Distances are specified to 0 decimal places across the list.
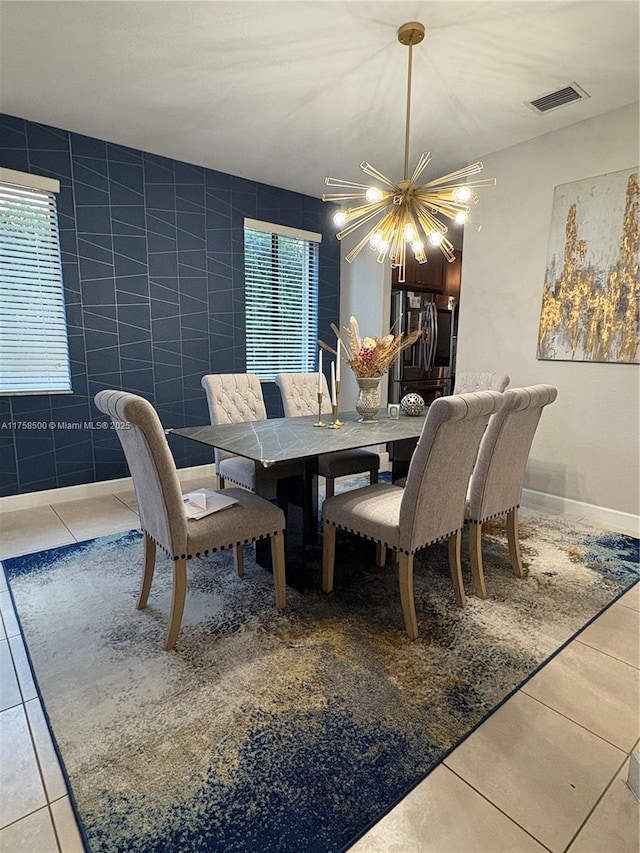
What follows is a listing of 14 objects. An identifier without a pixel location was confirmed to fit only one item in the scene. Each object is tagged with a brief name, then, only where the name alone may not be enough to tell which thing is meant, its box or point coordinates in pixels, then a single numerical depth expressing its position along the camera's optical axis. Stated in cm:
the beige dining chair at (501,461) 213
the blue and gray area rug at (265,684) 124
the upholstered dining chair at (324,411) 302
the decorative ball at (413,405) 309
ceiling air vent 276
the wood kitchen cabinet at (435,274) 507
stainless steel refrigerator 498
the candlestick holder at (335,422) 268
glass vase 288
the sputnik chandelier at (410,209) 226
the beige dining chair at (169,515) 167
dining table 212
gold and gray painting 304
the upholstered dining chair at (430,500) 175
